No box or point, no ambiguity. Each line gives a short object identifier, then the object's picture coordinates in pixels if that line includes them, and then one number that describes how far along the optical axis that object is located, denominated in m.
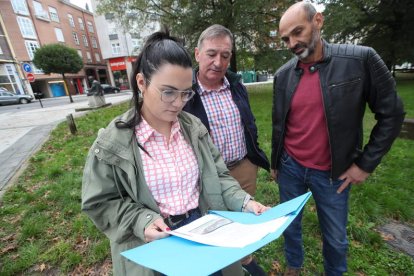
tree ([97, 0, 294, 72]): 10.34
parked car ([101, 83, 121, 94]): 31.69
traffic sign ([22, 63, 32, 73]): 14.26
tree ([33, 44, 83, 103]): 20.73
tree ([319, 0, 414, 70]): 15.23
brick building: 29.16
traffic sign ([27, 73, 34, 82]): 15.31
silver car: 22.47
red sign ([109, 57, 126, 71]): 39.81
